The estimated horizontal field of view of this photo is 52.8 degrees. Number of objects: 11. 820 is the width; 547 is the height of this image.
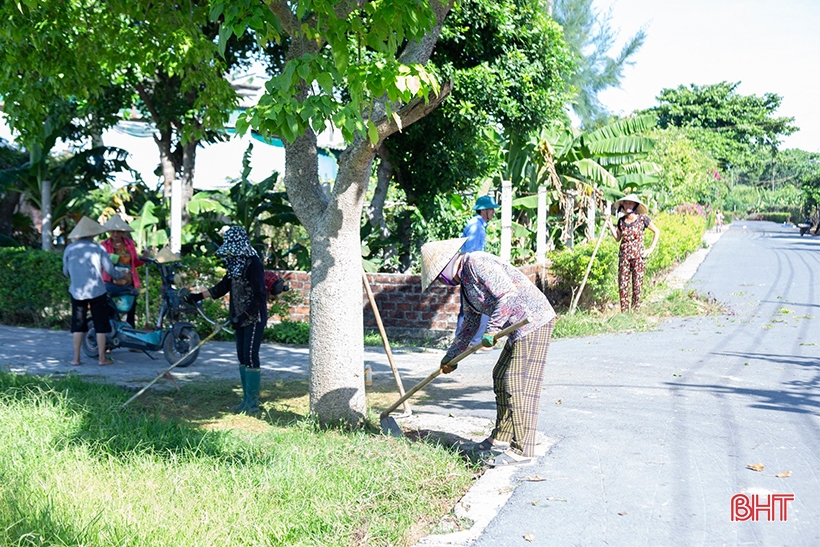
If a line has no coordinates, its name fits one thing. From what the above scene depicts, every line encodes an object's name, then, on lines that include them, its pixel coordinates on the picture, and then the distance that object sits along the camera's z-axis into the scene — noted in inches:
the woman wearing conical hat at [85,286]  357.4
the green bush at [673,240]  643.5
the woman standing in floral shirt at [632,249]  498.9
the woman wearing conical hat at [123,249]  393.4
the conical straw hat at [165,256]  379.9
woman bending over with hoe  220.5
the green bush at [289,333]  429.4
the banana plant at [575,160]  595.2
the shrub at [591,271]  487.2
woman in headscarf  285.4
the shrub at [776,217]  3491.6
